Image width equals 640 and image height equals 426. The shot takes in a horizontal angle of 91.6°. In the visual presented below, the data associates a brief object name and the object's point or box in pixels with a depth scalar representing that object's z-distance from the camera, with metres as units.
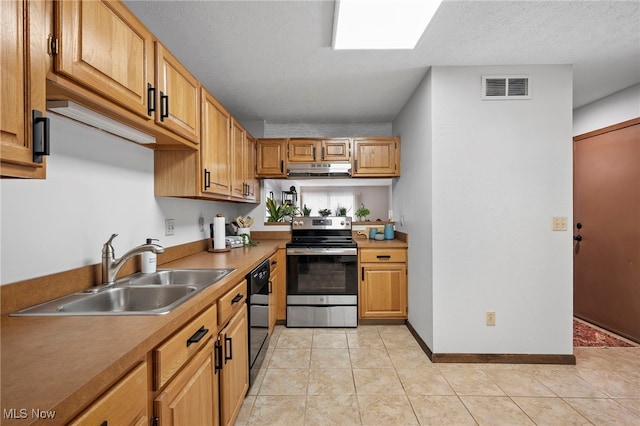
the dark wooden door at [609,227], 2.97
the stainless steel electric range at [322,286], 3.41
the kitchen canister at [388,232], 3.89
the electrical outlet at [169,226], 2.31
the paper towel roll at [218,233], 2.79
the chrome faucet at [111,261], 1.55
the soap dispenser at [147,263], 1.87
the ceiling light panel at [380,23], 1.75
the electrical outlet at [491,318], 2.58
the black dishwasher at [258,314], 2.11
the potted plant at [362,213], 4.16
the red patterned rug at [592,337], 2.90
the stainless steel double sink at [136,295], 1.17
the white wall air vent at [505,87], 2.57
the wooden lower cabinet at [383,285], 3.44
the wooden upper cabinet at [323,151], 3.77
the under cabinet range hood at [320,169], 3.79
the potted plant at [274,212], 4.08
